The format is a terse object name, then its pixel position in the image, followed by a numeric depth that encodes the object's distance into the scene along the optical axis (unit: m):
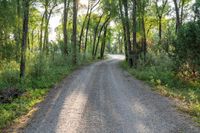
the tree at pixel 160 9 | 45.07
